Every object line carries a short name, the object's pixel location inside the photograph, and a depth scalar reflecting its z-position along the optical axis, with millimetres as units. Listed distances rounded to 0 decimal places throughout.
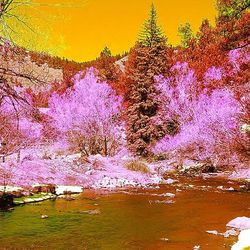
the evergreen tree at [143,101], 35438
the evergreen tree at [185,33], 62406
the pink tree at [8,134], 22328
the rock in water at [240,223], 10689
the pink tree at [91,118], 31406
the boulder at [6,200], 13923
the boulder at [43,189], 16558
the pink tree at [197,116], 26539
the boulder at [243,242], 7971
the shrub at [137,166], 24147
